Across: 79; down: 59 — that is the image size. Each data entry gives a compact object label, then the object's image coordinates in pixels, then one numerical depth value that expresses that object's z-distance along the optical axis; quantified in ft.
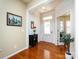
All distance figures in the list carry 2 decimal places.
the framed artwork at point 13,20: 6.85
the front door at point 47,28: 13.66
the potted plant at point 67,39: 5.78
